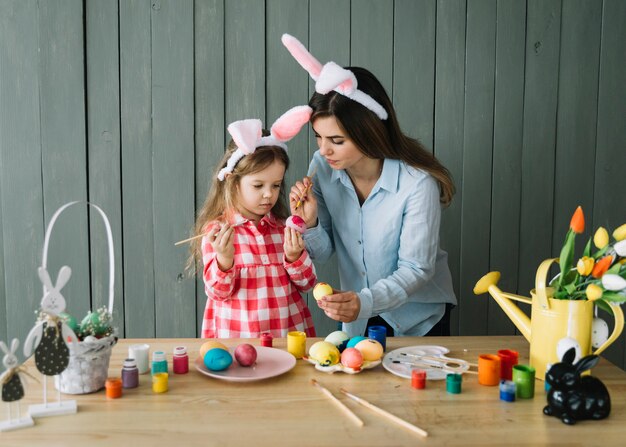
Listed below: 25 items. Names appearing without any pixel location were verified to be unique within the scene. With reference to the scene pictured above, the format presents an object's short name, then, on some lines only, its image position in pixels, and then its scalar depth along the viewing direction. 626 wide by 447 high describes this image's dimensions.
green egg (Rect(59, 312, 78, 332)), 1.32
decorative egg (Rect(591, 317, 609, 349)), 1.42
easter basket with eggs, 1.36
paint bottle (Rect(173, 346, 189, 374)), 1.50
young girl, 2.02
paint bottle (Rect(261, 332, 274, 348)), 1.69
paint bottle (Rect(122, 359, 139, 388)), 1.42
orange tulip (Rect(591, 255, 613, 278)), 1.37
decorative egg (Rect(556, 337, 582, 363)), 1.36
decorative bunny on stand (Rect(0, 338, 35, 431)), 1.21
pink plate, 1.45
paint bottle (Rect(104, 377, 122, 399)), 1.36
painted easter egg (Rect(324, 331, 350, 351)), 1.62
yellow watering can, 1.42
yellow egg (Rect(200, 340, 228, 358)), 1.57
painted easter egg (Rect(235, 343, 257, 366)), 1.52
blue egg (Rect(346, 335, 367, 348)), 1.58
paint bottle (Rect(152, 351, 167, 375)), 1.48
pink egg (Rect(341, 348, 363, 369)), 1.49
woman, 2.01
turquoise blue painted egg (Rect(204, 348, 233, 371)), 1.49
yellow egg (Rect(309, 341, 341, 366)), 1.52
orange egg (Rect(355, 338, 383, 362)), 1.53
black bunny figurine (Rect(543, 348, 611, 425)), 1.25
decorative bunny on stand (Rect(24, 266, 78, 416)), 1.25
